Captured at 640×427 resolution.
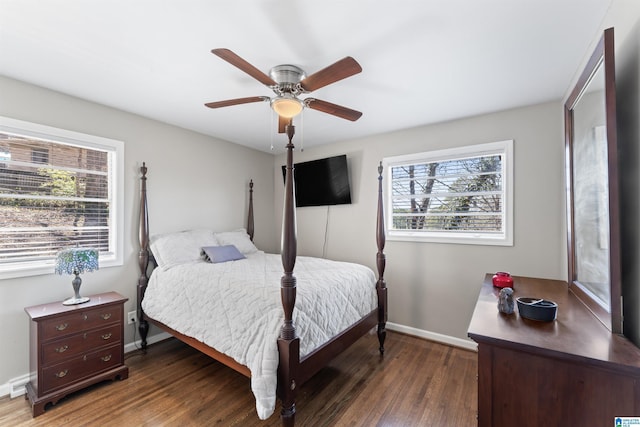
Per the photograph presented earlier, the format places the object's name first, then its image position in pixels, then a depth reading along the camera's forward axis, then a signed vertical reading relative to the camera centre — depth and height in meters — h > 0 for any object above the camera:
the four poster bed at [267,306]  1.69 -0.71
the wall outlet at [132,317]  2.88 -1.06
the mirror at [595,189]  1.19 +0.13
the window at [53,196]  2.24 +0.20
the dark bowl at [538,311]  1.28 -0.46
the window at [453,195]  2.85 +0.22
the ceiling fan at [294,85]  1.57 +0.83
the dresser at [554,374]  0.93 -0.59
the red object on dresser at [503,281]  2.01 -0.50
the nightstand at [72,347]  2.01 -1.03
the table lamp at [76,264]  2.18 -0.38
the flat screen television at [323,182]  3.74 +0.47
